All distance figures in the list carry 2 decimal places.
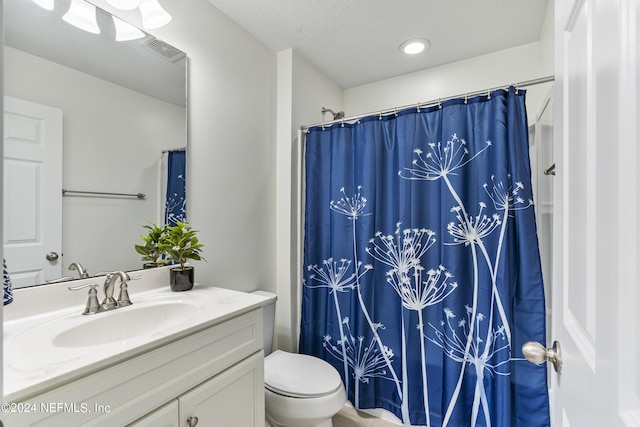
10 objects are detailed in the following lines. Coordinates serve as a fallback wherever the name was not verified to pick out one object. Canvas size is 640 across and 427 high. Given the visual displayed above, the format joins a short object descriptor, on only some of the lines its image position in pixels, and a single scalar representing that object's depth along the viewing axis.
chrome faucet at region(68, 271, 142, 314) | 1.06
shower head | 2.36
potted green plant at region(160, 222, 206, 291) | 1.33
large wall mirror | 1.01
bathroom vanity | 0.66
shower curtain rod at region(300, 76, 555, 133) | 1.40
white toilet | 1.37
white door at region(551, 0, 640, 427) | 0.38
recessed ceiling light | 1.93
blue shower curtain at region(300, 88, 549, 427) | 1.44
